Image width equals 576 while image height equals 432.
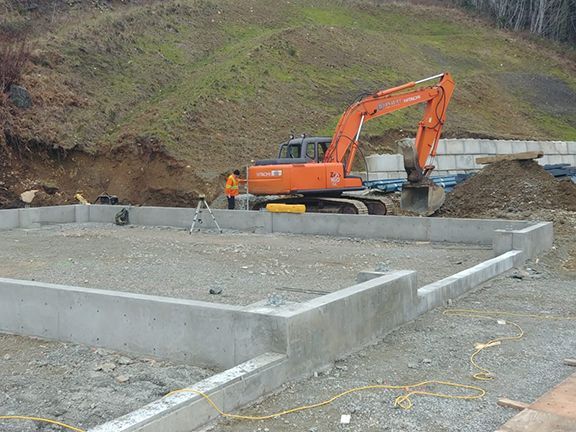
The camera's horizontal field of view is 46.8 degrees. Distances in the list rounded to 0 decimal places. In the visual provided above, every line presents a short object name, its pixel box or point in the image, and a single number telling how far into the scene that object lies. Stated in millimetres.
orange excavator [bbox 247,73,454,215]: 16750
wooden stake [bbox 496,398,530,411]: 4837
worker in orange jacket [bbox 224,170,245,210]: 18047
